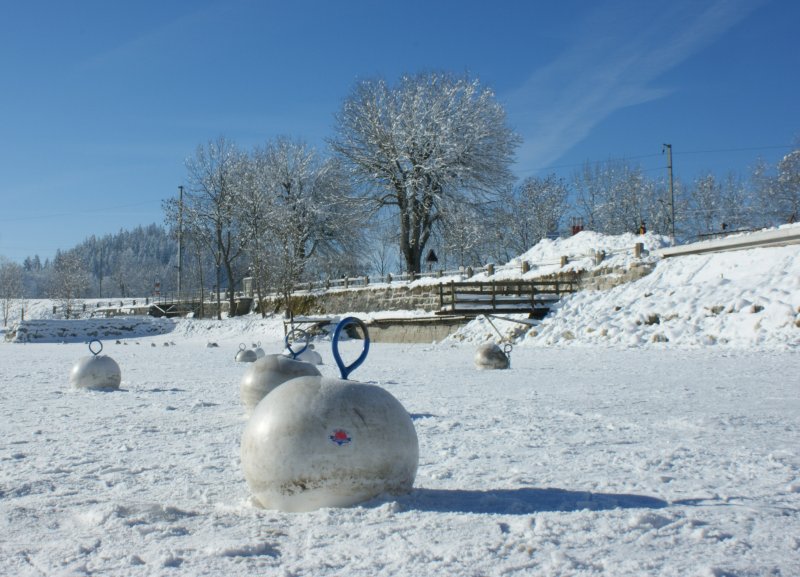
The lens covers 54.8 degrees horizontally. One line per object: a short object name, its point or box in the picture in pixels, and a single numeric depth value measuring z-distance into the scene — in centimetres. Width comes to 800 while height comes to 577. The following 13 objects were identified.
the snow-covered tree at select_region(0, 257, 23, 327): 8319
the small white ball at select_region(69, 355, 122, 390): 1355
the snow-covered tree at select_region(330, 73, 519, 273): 4028
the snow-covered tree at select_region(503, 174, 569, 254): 5691
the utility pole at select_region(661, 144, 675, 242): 4244
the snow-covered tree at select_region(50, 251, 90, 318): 7275
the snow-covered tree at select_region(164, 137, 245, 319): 5428
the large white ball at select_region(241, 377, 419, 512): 467
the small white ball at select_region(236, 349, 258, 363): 2161
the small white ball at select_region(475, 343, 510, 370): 1712
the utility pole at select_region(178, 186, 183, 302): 5543
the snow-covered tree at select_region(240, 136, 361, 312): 5000
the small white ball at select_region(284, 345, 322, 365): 1899
